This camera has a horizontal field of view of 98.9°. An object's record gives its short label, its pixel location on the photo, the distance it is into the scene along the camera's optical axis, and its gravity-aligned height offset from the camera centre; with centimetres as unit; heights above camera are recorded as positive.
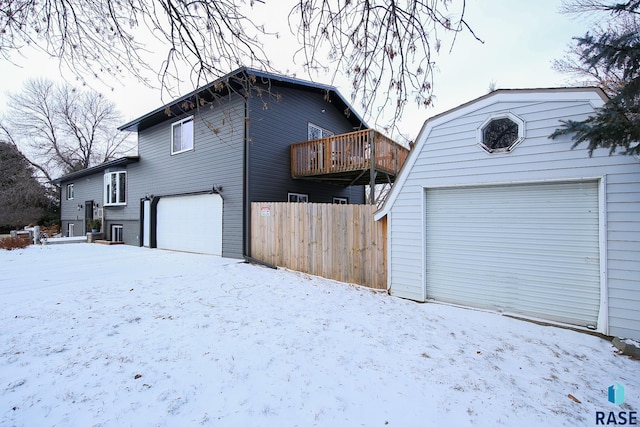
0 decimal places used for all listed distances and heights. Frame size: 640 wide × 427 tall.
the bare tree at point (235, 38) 268 +179
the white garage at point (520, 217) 362 -8
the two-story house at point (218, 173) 884 +148
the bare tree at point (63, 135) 2009 +664
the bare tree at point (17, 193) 1894 +131
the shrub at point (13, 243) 1089 -129
